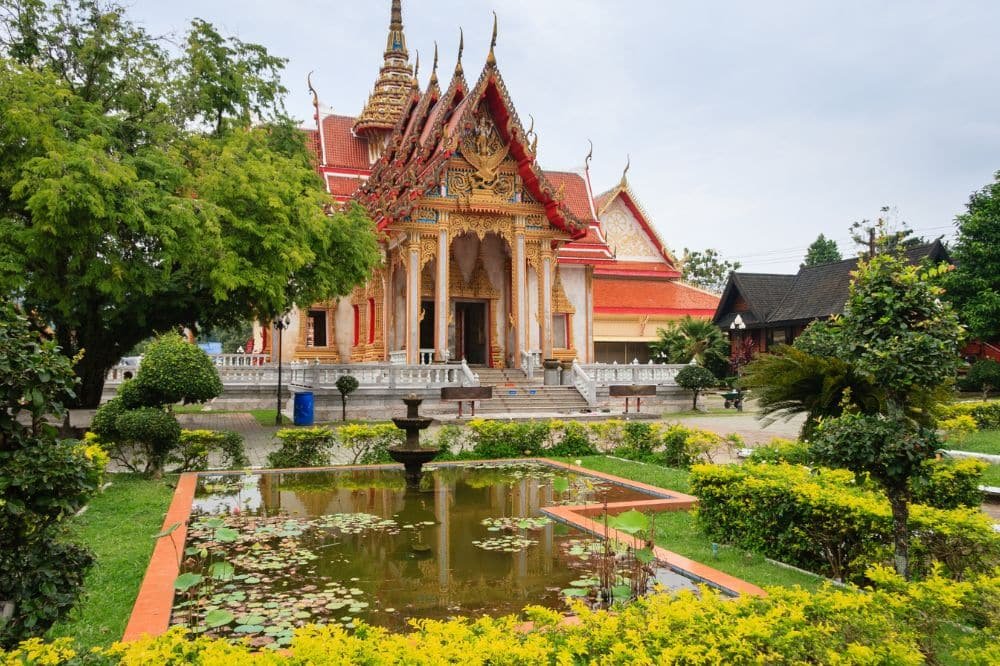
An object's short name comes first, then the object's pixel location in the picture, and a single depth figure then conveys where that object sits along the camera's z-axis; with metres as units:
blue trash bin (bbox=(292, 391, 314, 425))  16.97
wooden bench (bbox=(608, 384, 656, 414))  18.73
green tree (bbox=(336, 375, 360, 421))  17.52
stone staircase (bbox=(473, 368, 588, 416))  18.91
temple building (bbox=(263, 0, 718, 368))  21.00
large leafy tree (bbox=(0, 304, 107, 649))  3.29
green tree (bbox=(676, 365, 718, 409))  21.23
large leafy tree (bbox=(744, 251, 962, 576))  4.52
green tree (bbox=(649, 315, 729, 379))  29.69
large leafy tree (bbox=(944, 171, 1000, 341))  25.05
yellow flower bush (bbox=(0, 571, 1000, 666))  2.88
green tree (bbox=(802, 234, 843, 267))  55.00
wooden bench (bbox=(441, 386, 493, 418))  17.52
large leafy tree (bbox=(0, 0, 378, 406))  10.72
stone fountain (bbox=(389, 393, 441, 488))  9.05
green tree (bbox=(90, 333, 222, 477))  9.43
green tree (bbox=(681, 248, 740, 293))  62.56
